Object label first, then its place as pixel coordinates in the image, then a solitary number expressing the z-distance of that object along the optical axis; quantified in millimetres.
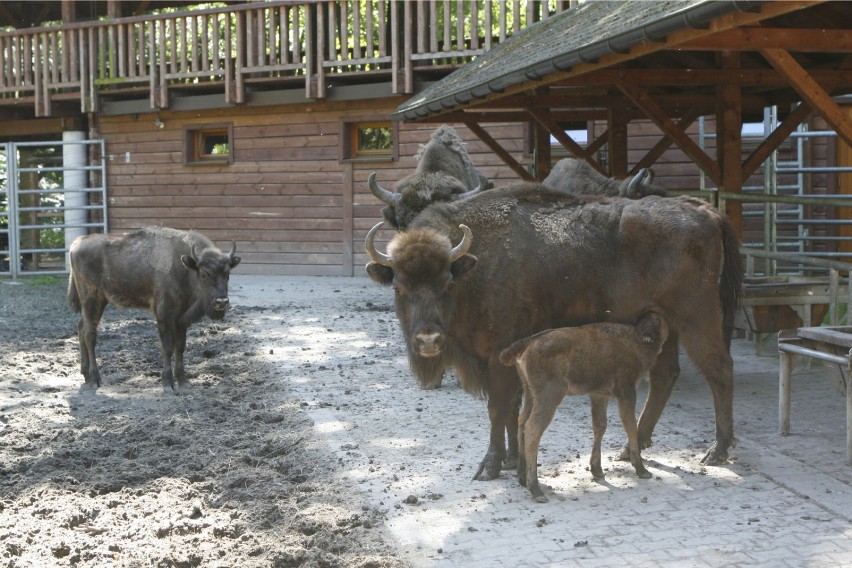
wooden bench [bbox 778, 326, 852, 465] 6398
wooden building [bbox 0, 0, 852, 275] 17578
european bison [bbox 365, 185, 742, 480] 6258
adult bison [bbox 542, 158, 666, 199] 8891
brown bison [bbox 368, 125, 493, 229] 9055
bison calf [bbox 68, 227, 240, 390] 9531
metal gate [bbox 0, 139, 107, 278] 20578
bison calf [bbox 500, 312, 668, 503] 5754
